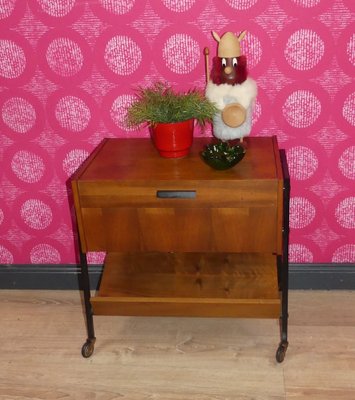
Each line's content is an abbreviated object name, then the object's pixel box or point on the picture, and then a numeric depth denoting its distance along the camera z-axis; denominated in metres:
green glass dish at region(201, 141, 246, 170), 1.52
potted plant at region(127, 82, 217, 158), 1.62
